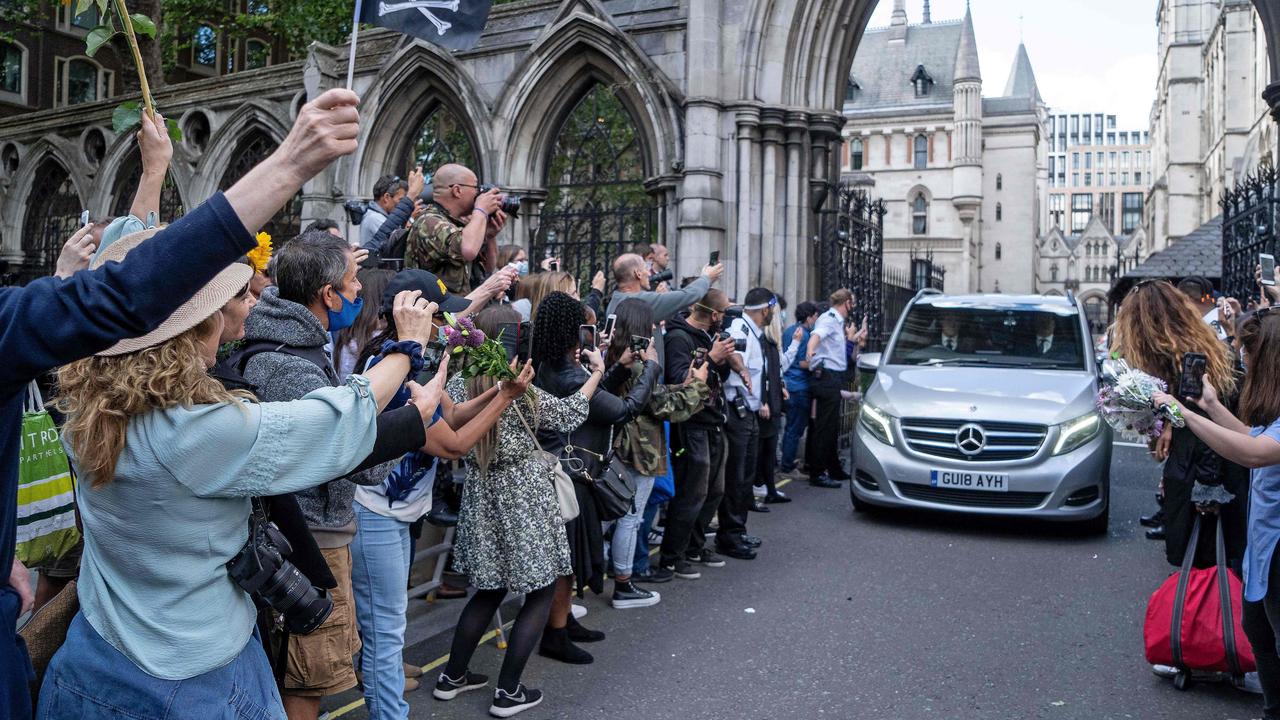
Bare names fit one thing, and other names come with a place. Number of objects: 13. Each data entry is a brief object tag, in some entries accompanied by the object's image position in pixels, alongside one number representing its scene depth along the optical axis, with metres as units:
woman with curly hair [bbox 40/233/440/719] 2.08
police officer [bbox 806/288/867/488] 10.26
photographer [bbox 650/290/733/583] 6.67
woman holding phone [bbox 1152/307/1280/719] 3.89
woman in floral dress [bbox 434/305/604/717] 4.41
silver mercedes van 7.63
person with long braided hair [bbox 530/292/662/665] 4.77
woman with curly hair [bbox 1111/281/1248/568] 4.65
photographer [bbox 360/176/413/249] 6.46
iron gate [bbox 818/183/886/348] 13.16
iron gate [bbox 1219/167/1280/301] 10.77
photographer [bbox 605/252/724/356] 6.76
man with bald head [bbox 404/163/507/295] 5.07
